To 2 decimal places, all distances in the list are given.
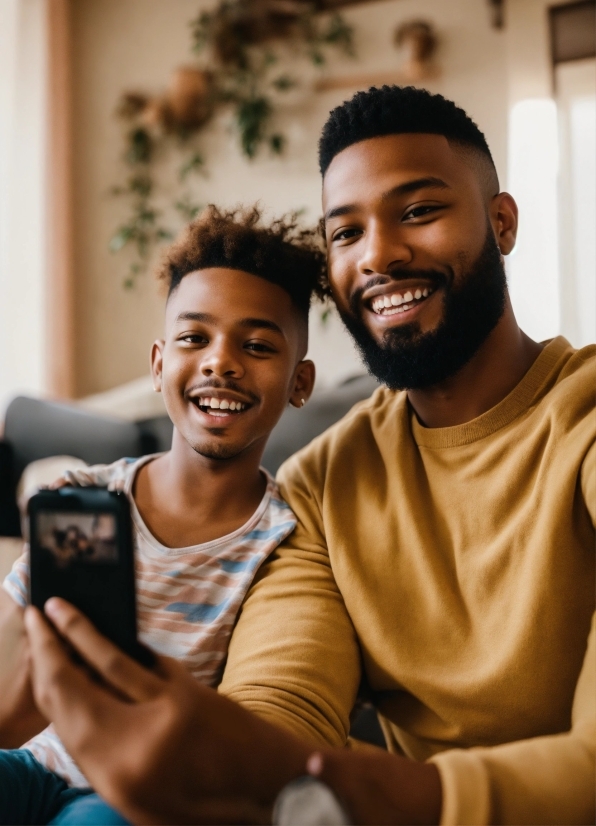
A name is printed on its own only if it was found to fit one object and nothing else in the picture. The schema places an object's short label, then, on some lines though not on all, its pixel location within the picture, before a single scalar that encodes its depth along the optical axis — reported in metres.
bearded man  0.67
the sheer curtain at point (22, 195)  3.40
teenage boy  1.09
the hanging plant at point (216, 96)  3.52
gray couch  1.69
